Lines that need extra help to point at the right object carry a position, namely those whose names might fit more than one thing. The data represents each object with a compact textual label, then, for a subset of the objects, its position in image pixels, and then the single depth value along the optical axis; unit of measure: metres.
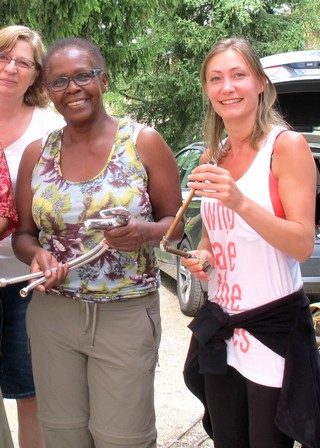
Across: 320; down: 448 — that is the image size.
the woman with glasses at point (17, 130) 2.76
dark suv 4.34
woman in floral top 2.34
